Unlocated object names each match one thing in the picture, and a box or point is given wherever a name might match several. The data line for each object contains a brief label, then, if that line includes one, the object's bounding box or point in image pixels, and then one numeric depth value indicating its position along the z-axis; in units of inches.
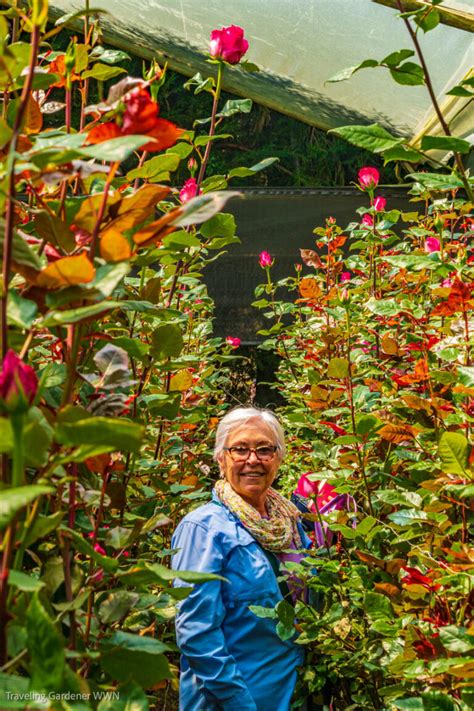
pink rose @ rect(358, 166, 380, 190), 96.3
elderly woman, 74.6
